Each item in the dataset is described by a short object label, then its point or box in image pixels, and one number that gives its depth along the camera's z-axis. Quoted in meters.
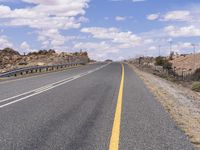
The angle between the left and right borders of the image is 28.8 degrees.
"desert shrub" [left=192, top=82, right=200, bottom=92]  29.91
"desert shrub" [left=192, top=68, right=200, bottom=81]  49.44
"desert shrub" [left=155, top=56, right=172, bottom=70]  87.64
